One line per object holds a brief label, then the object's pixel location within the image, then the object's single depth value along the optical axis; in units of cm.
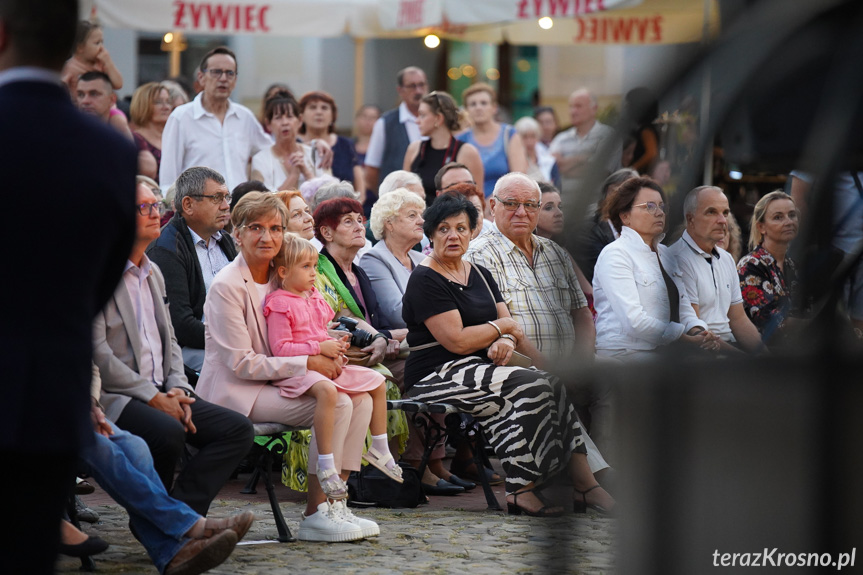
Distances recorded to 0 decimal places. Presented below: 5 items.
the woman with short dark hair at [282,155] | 1691
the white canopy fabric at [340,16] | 2085
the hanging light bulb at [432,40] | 2623
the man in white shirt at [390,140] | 1962
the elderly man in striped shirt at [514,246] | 1267
